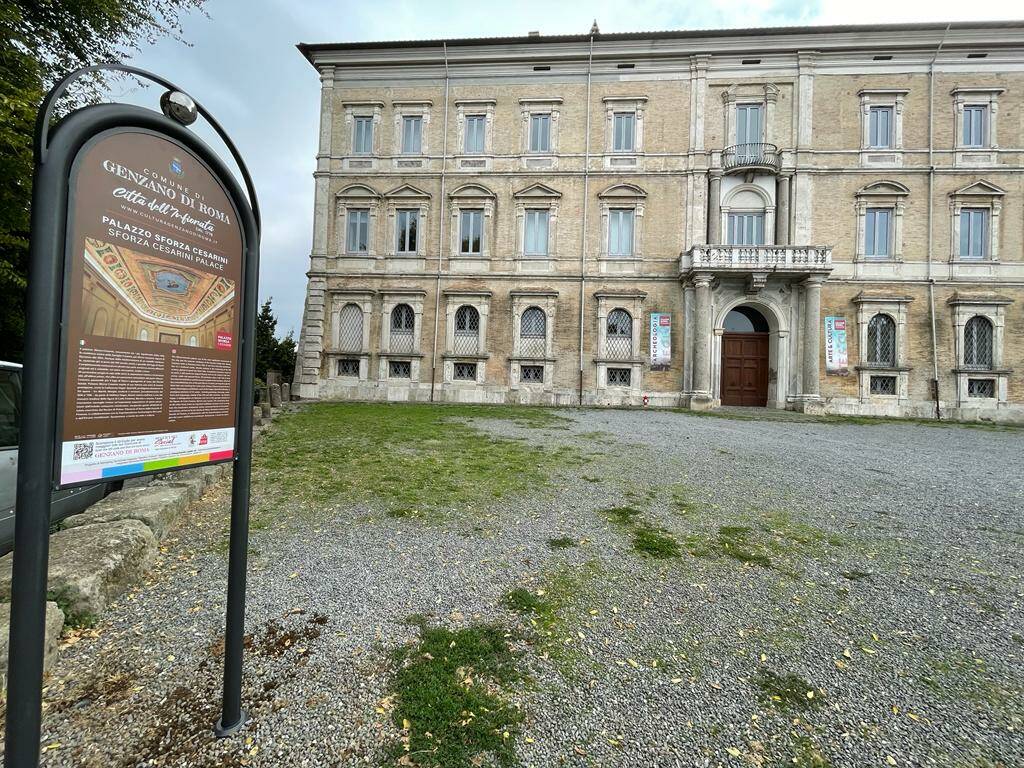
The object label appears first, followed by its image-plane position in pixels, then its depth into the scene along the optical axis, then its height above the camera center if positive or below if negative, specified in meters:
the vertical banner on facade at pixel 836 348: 17.56 +2.22
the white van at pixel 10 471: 3.20 -0.74
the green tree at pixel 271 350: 24.77 +2.12
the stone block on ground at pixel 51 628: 2.24 -1.38
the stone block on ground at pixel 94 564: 2.55 -1.25
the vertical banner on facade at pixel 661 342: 18.28 +2.36
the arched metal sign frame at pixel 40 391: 1.38 -0.04
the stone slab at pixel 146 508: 3.62 -1.18
